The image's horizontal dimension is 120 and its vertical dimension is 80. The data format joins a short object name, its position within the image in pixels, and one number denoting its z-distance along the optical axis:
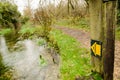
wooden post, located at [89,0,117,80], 1.49
